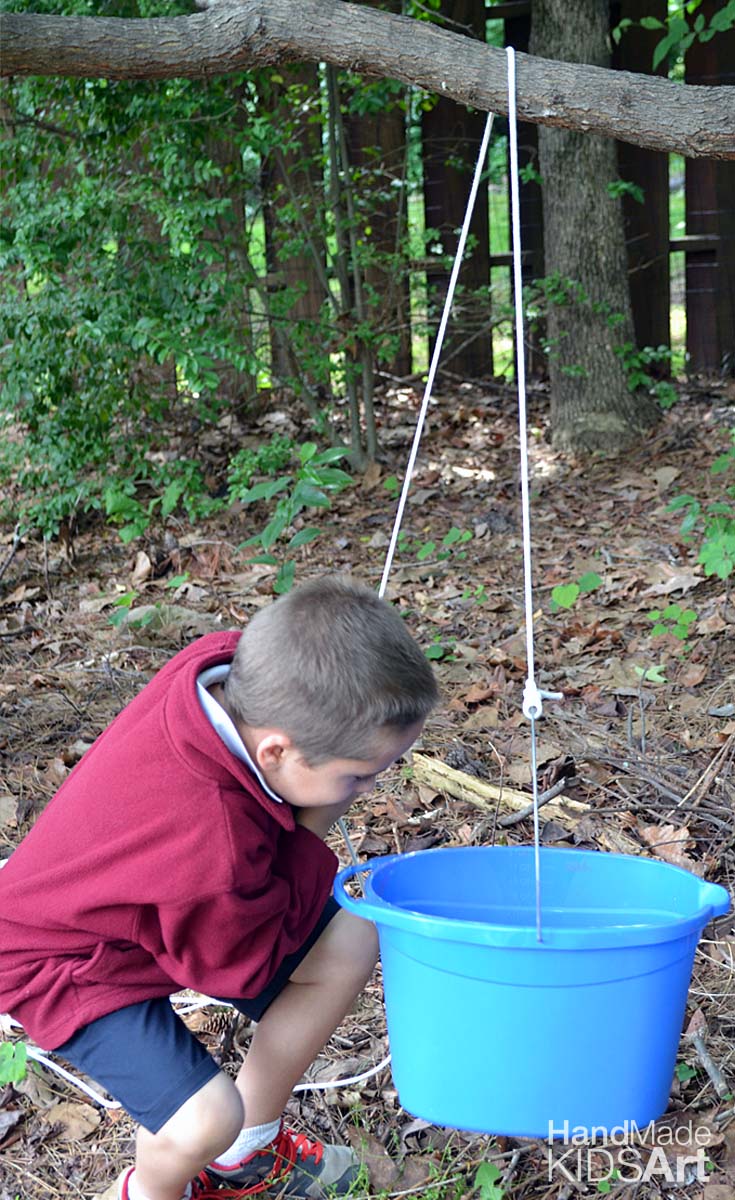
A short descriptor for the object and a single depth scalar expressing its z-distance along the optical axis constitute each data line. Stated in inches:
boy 56.4
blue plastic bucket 54.1
